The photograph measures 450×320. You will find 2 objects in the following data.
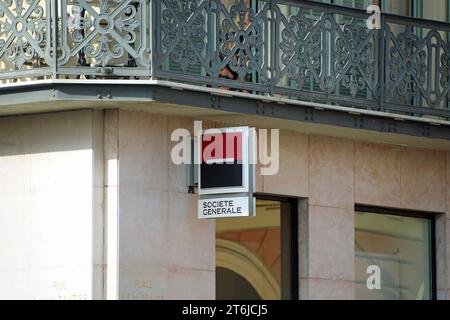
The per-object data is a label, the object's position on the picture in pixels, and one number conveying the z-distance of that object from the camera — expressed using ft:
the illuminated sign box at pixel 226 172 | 75.25
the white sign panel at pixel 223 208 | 75.05
